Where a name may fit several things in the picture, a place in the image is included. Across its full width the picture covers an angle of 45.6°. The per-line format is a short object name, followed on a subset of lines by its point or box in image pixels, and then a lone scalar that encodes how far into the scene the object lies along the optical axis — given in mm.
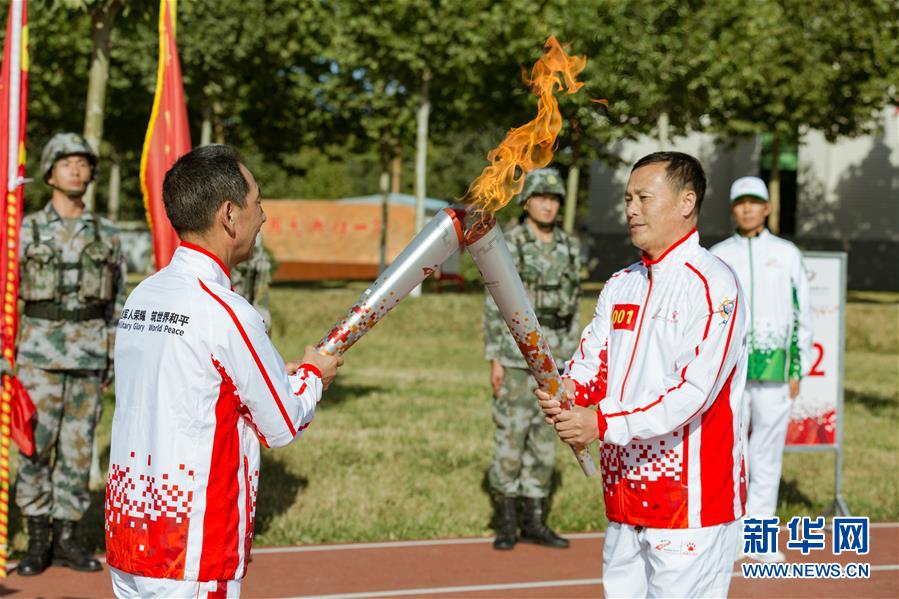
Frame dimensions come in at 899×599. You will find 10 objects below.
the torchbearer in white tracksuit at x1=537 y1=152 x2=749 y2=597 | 3762
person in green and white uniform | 7062
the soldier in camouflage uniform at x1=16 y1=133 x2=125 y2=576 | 6543
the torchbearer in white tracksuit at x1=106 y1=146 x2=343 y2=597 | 3170
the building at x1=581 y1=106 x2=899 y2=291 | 37594
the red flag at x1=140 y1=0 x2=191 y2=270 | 7465
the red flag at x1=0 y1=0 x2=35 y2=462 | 6145
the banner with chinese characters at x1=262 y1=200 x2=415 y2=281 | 34969
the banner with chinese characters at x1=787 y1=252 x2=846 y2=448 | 8352
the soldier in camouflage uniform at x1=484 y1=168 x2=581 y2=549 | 7453
